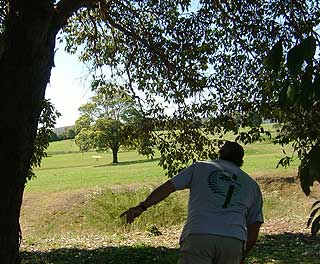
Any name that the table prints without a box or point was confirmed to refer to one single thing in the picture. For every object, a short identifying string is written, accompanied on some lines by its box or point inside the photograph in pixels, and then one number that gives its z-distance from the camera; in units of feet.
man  11.76
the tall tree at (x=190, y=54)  25.79
